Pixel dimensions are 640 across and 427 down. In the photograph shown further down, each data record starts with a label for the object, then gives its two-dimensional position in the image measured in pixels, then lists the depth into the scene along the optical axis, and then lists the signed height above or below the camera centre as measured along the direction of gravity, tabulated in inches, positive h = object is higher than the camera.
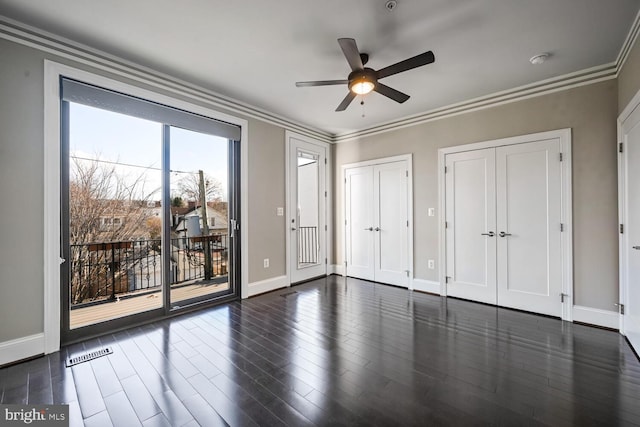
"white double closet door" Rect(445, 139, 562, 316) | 129.0 -6.5
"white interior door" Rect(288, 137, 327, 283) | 205.5 +4.1
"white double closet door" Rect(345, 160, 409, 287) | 180.5 -5.8
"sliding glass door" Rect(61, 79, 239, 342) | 107.9 +2.9
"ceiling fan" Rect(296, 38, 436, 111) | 85.0 +48.2
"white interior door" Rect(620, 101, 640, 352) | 94.2 -7.7
